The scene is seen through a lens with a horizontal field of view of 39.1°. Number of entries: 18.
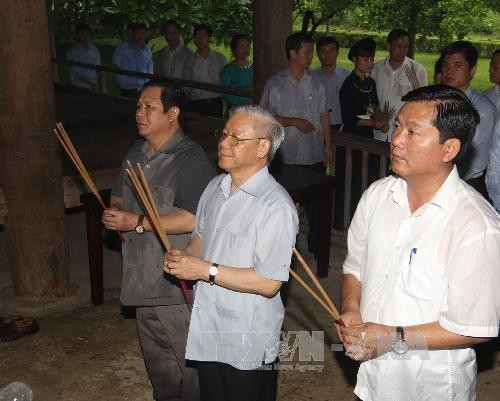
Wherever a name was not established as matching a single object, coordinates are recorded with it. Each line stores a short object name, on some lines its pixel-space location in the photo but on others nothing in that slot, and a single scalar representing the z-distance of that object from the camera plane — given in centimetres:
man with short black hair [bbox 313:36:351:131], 759
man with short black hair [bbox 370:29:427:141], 751
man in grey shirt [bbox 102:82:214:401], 359
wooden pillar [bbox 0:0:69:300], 495
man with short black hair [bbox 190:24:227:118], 945
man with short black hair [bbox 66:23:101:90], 1124
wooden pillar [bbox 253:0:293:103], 667
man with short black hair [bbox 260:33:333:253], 603
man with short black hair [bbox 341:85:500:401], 225
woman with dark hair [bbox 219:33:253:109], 867
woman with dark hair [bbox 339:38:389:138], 691
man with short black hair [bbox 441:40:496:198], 491
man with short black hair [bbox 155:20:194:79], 984
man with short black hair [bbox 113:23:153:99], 1050
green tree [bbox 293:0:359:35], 1423
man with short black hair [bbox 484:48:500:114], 581
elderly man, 287
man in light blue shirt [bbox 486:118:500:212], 463
